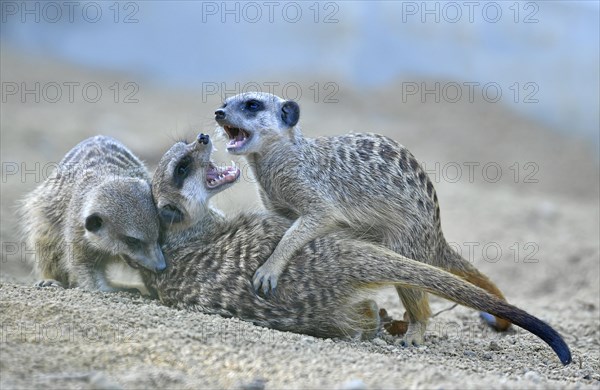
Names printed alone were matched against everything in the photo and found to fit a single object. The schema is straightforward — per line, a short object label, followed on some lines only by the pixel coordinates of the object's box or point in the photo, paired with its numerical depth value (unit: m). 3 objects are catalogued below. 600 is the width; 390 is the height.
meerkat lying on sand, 6.61
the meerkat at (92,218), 7.68
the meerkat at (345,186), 7.42
